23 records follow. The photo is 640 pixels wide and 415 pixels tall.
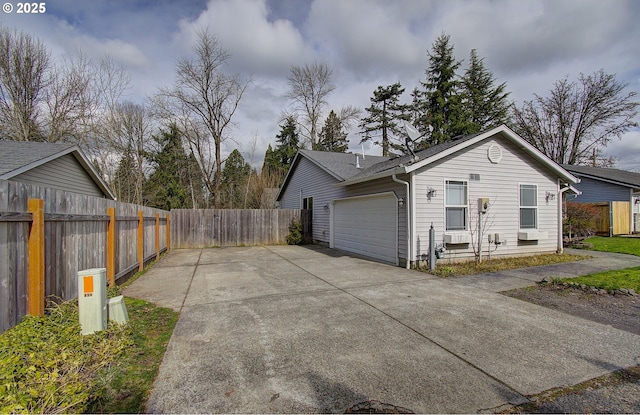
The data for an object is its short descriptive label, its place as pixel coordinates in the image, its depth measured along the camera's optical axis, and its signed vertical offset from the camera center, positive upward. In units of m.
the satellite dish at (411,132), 8.59 +2.25
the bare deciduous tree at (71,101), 16.50 +6.30
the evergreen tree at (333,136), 29.03 +7.43
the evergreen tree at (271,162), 30.38 +5.23
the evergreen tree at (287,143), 33.06 +7.68
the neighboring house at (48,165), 7.52 +1.39
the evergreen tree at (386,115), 27.48 +8.88
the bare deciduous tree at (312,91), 26.06 +10.53
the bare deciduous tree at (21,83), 15.17 +6.76
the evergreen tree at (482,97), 25.69 +9.71
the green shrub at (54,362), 2.06 -1.26
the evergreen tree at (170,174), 25.95 +3.31
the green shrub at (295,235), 15.20 -1.26
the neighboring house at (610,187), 16.61 +1.26
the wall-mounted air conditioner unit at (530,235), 9.35 -0.81
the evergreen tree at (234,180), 30.10 +3.24
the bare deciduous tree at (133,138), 20.89 +5.43
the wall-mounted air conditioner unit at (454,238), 8.27 -0.79
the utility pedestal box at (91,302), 3.27 -1.00
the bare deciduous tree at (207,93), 19.73 +8.01
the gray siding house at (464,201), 8.26 +0.27
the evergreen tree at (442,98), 24.86 +9.55
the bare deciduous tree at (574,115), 21.63 +7.48
